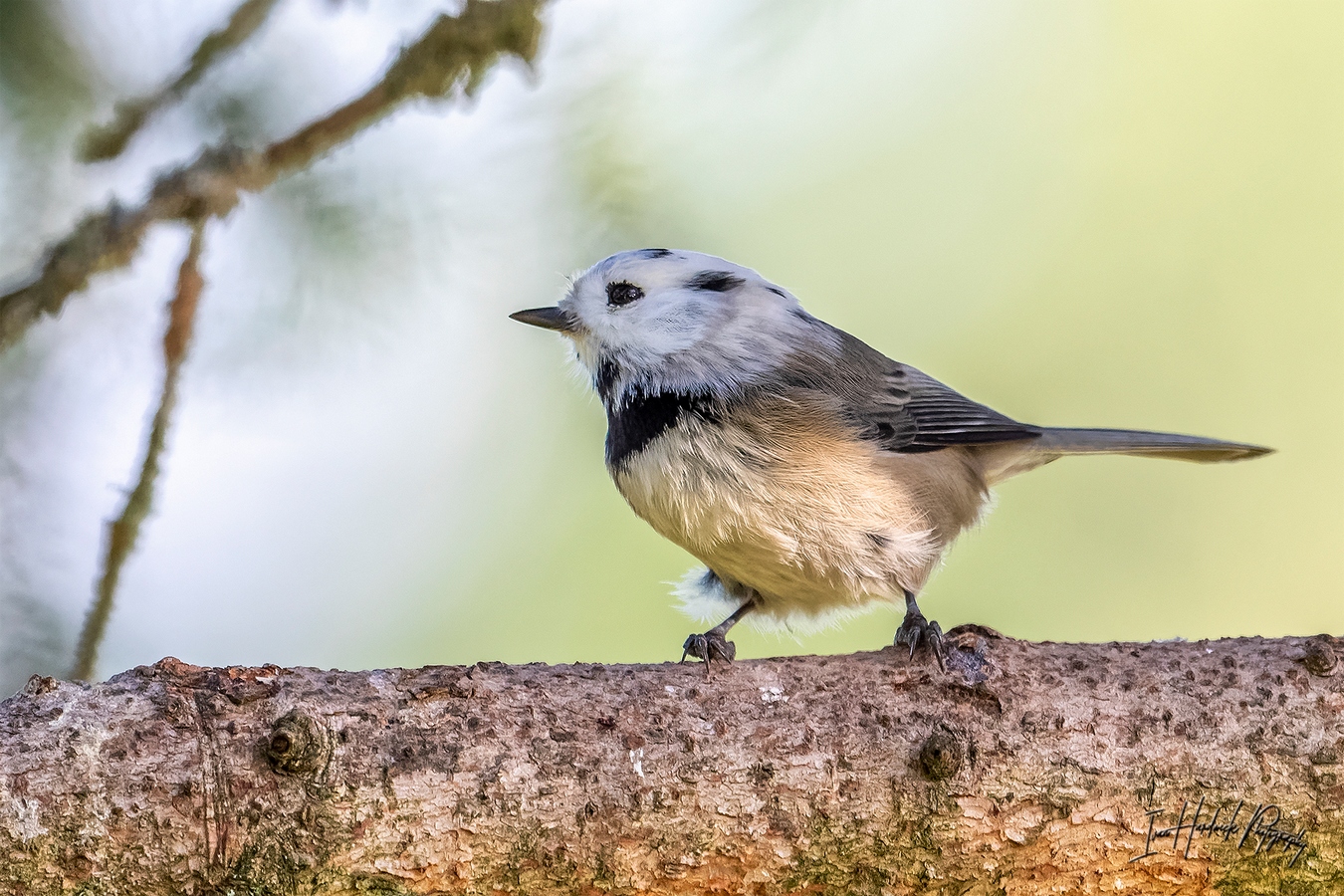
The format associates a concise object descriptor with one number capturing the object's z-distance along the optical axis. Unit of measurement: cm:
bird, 389
